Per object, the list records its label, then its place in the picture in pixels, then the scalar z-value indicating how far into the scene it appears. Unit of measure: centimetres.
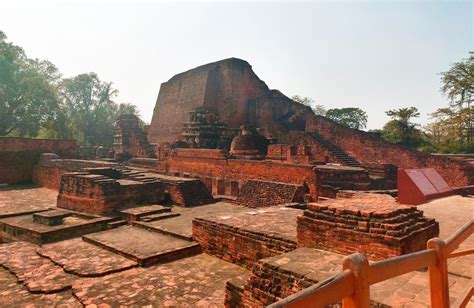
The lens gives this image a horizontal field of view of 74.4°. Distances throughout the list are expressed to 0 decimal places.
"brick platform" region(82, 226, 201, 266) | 524
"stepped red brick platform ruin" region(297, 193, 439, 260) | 338
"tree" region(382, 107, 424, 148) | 2165
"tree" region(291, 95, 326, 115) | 4747
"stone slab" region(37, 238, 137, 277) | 481
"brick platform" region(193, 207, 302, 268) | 466
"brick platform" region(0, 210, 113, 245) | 667
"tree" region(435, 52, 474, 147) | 1891
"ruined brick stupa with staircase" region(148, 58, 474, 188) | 1410
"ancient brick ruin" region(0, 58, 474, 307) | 366
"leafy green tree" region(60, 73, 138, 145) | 3503
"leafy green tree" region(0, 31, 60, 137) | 2195
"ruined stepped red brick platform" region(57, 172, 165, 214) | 839
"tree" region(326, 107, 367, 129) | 3703
